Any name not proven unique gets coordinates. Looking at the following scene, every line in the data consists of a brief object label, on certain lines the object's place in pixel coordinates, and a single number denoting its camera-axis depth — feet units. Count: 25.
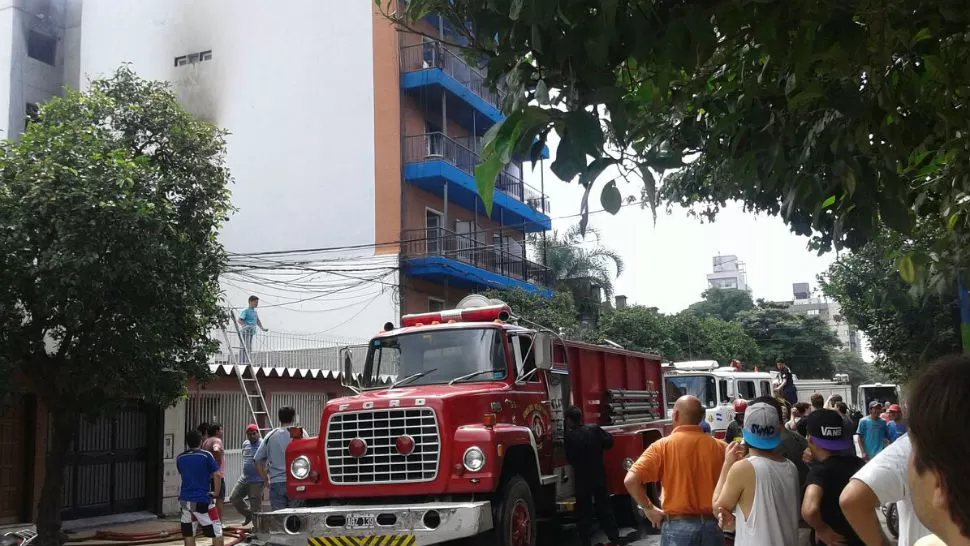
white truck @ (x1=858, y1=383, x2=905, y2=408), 125.08
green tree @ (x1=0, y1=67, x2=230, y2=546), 34.63
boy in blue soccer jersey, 34.01
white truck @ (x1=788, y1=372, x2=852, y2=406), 118.67
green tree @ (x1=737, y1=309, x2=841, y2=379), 204.95
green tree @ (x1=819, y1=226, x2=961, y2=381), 74.08
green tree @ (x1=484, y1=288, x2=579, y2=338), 86.74
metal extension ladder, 51.44
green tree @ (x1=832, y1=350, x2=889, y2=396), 246.27
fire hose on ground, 40.55
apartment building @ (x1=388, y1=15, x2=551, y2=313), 85.87
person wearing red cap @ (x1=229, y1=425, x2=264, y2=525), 40.11
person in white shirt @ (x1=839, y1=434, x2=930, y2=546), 11.73
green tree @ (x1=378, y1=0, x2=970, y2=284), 10.32
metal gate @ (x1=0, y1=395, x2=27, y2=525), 43.14
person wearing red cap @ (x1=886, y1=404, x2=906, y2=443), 44.73
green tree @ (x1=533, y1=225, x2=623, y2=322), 109.19
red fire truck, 28.14
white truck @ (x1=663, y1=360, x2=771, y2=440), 65.00
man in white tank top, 16.12
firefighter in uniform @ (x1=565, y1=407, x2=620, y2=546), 33.91
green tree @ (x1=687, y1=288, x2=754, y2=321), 251.80
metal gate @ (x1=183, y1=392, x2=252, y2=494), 54.80
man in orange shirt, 18.98
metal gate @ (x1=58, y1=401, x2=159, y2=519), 46.29
